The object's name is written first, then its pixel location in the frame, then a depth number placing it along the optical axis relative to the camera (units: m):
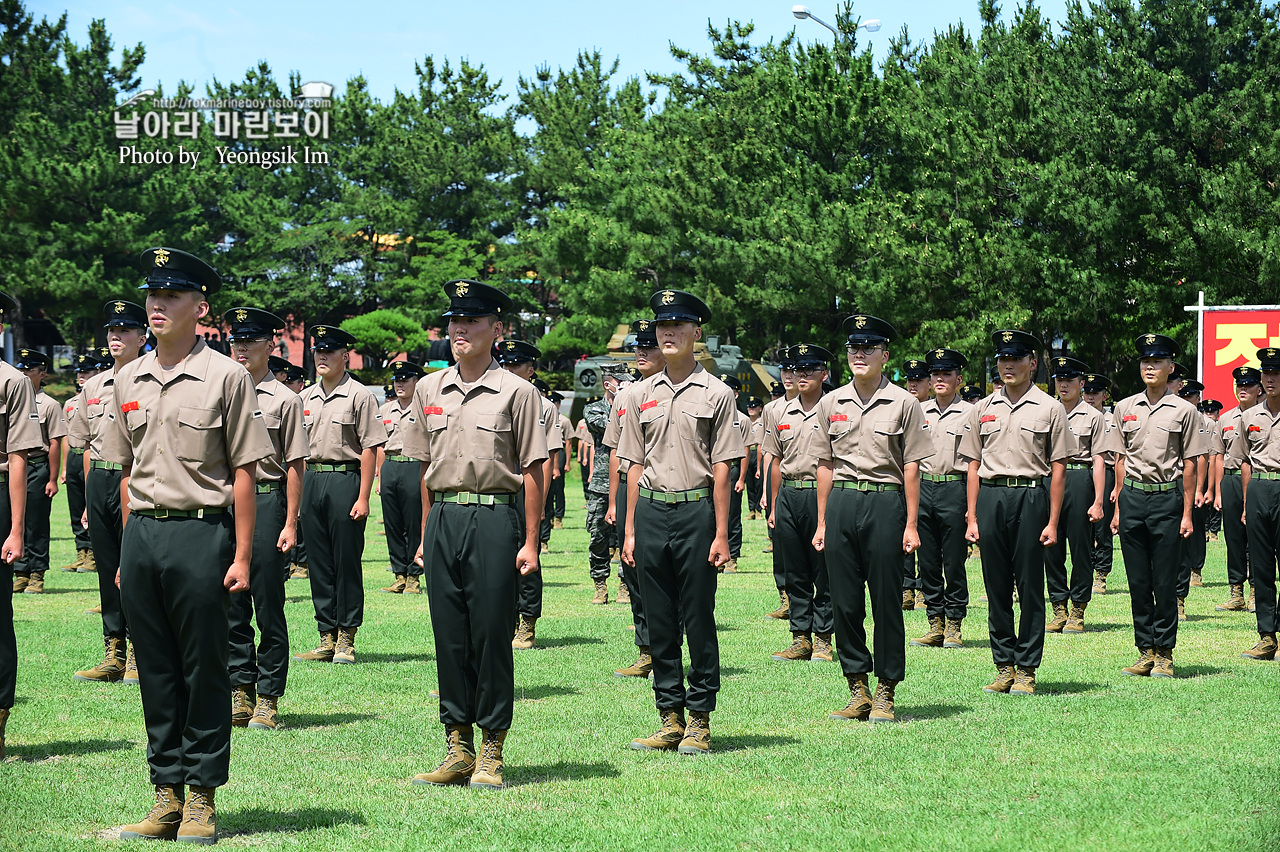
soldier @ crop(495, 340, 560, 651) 11.88
